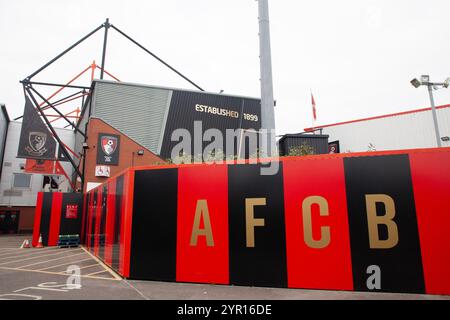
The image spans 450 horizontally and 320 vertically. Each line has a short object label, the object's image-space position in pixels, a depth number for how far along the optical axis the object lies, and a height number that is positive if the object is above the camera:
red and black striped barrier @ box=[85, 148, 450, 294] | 6.59 -0.13
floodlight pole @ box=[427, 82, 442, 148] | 12.92 +5.08
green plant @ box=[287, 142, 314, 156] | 8.88 +1.89
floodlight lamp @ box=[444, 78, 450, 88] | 13.17 +5.55
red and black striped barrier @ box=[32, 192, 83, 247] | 19.08 +0.23
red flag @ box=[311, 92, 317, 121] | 29.73 +10.64
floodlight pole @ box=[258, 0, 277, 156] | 12.95 +6.33
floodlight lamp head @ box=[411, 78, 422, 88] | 12.93 +5.50
